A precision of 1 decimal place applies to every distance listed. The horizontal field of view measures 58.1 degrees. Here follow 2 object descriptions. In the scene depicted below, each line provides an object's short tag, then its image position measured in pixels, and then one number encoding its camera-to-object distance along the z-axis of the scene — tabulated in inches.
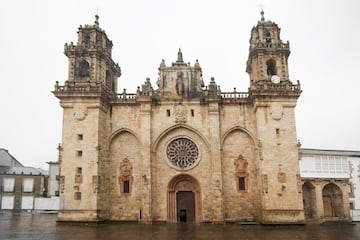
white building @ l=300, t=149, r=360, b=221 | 1248.2
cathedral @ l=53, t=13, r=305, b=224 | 1073.5
